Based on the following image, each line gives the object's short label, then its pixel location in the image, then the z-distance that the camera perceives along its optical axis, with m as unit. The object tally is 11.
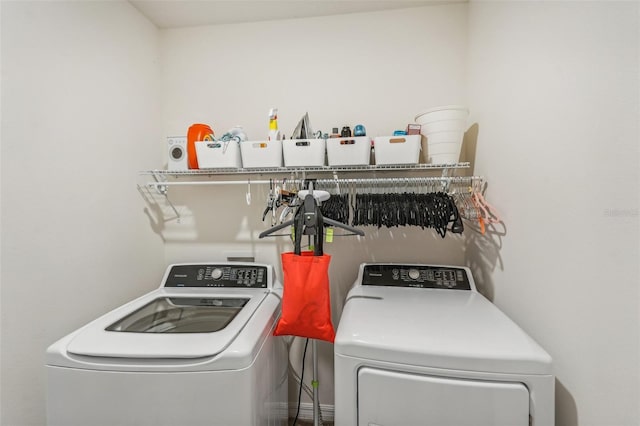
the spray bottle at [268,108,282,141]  1.51
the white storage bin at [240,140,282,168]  1.49
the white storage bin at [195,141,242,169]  1.52
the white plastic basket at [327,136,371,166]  1.42
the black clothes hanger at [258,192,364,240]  1.21
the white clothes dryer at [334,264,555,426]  0.80
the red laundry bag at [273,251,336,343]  1.16
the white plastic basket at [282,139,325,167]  1.44
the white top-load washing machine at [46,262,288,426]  0.91
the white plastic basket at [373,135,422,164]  1.39
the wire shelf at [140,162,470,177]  1.45
